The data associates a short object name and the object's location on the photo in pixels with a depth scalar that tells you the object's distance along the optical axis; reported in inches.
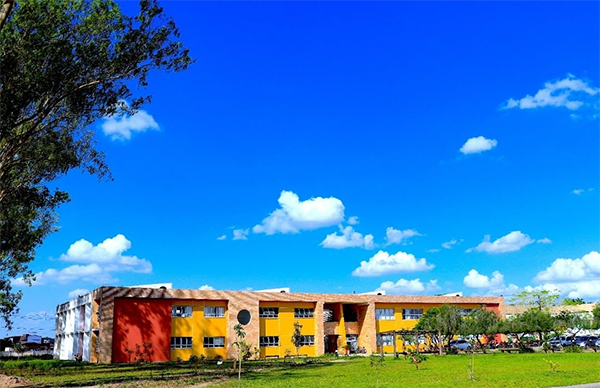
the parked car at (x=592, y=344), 1893.0
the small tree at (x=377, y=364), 1291.8
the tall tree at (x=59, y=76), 779.4
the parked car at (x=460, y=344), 2444.0
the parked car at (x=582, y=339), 2285.2
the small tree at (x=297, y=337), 2110.0
